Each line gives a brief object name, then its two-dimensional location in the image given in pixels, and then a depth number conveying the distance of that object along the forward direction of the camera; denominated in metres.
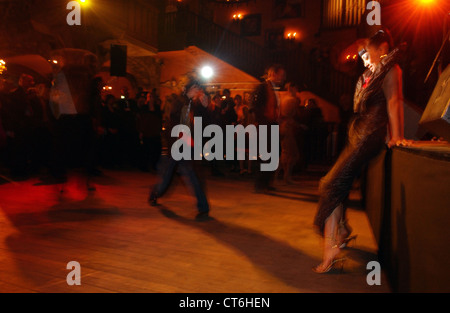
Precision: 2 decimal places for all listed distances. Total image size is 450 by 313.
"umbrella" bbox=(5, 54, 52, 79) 12.99
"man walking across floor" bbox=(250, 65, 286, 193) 6.34
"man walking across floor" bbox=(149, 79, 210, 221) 4.90
